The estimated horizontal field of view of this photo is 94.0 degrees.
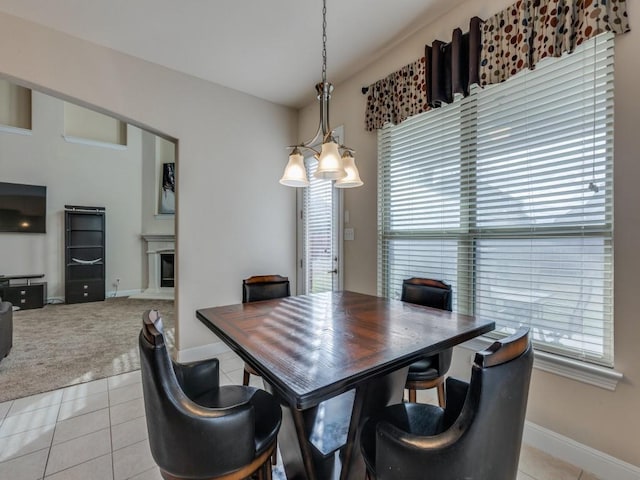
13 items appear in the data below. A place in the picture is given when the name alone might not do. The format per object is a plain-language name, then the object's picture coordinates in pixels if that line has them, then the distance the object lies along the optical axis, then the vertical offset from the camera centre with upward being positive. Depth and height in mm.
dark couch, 2906 -906
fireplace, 6711 -582
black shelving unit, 5711 -287
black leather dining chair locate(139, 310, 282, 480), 968 -636
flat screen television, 5316 +572
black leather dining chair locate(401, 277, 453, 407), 1747 -699
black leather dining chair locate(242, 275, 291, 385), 2322 -393
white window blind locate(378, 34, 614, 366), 1636 +260
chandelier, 1632 +441
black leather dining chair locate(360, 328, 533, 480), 833 -577
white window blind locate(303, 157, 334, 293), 3402 +75
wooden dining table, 977 -432
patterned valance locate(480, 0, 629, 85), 1538 +1199
